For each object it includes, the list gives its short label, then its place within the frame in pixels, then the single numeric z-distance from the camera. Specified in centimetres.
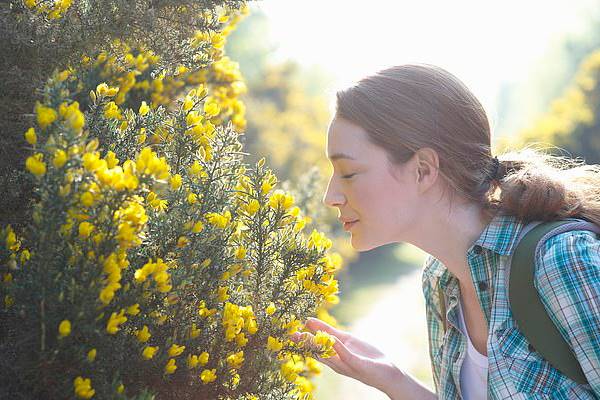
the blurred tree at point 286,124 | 1298
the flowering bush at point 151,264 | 150
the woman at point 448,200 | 212
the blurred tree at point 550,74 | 3538
